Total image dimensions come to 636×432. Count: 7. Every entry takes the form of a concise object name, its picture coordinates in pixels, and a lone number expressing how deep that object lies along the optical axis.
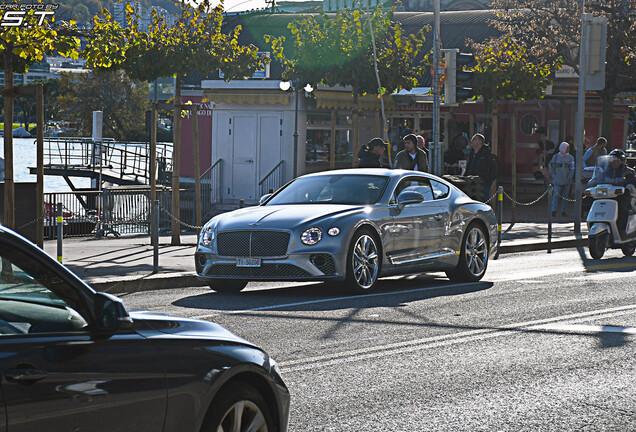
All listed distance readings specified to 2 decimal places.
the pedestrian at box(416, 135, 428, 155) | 23.06
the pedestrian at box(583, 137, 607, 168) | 28.80
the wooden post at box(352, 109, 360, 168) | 27.84
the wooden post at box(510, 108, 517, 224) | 27.05
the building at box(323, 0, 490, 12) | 71.03
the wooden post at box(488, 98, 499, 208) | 28.92
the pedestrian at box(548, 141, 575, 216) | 29.06
